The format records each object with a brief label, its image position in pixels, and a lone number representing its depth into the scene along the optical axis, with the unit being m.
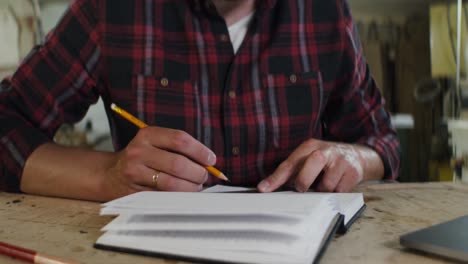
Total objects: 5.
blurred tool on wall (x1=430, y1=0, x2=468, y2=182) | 2.56
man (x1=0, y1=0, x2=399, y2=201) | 0.94
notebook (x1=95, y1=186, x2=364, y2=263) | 0.44
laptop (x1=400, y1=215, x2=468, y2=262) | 0.46
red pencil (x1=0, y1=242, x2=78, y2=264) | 0.44
